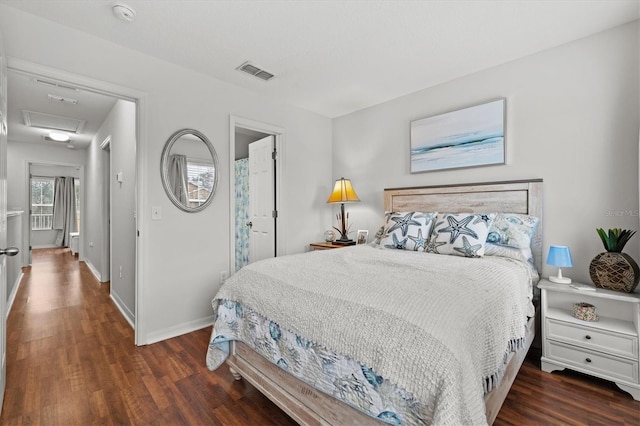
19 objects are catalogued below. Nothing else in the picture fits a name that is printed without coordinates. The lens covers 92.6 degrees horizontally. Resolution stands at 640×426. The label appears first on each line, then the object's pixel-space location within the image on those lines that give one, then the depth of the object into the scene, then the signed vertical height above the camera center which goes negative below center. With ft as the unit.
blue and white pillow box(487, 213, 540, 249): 7.59 -0.47
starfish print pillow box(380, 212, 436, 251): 8.52 -0.59
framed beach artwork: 8.96 +2.34
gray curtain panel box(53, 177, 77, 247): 27.66 +0.27
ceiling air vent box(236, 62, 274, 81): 9.12 +4.36
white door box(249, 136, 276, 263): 12.44 +0.54
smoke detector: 6.41 +4.30
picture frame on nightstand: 12.26 -1.02
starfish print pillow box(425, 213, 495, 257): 7.54 -0.59
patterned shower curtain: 14.82 +0.04
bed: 3.41 -1.90
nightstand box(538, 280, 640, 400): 6.06 -2.61
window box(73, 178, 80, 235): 28.40 +1.89
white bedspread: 3.34 -1.44
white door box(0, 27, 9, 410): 5.18 +0.15
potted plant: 6.38 -1.15
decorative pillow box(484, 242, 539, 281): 7.40 -1.02
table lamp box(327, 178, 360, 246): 12.16 +0.59
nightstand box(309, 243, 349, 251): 11.92 -1.35
